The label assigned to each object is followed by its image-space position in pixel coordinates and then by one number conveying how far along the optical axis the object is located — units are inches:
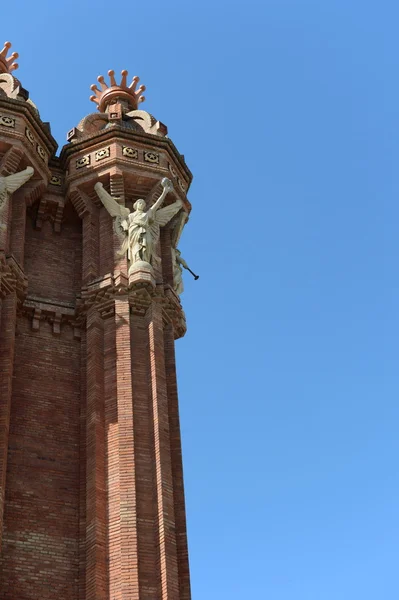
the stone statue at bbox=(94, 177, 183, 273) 855.1
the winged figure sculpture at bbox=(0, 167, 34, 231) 845.2
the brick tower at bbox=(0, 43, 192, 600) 679.7
